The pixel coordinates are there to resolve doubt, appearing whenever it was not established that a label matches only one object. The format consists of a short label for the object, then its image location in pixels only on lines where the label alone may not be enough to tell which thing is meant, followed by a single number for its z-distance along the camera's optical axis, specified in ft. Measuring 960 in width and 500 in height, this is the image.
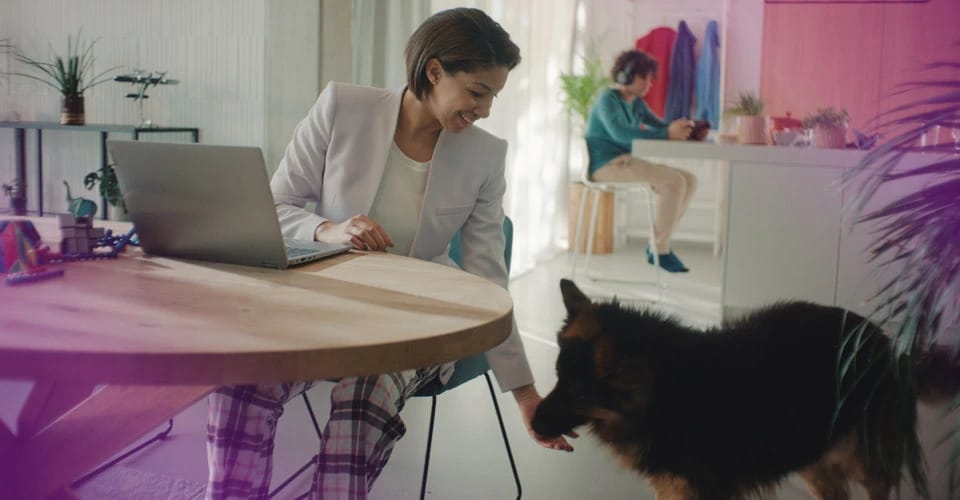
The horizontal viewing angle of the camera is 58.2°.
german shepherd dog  5.00
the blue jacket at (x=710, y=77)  22.70
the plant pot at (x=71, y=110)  13.21
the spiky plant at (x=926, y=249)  4.53
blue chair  5.77
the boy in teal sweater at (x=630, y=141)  17.54
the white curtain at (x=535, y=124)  17.39
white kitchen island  12.44
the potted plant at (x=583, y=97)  21.22
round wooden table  2.73
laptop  4.21
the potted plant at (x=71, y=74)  13.23
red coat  23.12
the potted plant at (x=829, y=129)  12.79
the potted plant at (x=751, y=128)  13.30
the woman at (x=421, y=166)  5.49
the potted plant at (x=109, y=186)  12.64
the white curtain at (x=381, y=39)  12.12
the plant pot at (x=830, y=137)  12.79
